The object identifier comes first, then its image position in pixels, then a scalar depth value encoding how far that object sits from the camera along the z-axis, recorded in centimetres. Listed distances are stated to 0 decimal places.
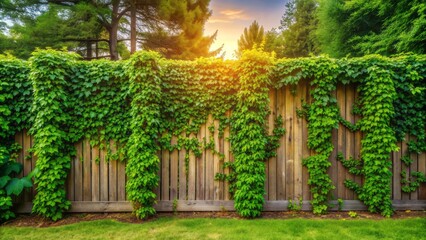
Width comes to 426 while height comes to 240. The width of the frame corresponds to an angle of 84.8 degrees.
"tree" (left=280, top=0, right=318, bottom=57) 2306
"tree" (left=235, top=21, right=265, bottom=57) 3315
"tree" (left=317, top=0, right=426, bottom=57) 734
